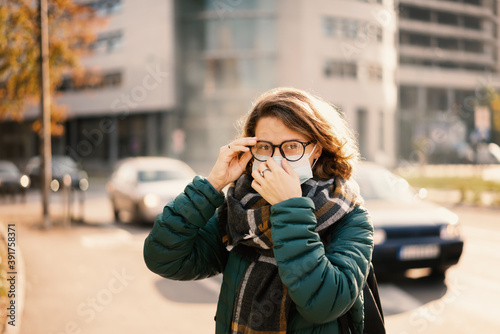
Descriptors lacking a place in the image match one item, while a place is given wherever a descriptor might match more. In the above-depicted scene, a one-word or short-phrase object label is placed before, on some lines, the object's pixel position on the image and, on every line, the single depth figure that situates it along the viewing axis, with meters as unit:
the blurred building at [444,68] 56.25
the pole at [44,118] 11.23
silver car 11.80
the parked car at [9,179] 22.36
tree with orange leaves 10.93
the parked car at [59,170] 26.48
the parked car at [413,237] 6.24
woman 1.67
